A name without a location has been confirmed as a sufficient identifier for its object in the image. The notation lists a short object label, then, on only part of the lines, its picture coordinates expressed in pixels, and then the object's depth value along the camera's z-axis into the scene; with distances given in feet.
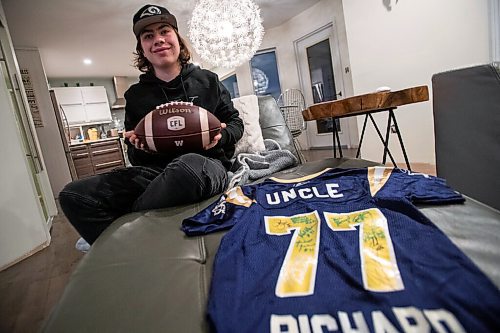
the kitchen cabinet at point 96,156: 16.85
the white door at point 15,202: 6.02
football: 3.59
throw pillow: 5.01
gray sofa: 1.31
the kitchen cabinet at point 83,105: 20.48
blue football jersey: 1.11
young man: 3.11
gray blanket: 3.99
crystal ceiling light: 10.70
